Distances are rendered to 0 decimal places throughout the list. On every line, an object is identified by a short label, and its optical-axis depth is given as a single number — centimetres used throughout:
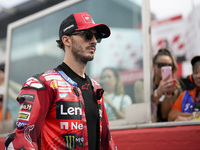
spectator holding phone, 407
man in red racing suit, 212
